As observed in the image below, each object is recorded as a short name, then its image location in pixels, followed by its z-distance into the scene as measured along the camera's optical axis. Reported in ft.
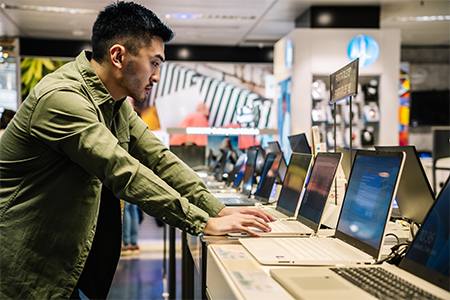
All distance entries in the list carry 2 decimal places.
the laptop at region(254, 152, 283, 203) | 8.71
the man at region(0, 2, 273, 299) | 4.51
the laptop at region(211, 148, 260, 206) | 8.79
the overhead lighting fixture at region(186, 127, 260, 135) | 13.26
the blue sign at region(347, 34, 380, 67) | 21.40
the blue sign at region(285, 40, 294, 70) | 22.69
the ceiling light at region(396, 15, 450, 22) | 25.18
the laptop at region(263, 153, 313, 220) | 6.66
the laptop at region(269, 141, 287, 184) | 10.21
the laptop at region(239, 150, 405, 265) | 4.02
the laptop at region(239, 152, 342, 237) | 5.47
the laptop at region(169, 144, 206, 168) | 17.67
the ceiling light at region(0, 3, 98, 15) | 23.44
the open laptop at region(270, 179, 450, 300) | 3.03
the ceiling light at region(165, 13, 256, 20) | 24.73
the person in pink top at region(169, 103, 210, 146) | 33.78
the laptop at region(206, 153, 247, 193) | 12.02
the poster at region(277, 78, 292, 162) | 23.15
